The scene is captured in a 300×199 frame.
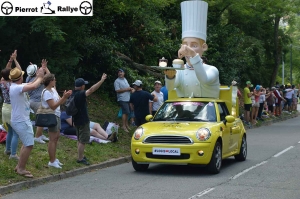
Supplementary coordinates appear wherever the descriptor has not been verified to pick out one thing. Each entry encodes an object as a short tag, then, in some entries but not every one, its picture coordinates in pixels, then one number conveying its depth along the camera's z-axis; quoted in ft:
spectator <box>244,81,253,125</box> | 87.17
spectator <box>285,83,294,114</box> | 124.47
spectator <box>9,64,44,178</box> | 35.40
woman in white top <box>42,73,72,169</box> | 38.55
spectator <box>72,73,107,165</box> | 42.27
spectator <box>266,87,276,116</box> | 108.37
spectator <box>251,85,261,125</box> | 93.04
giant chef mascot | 46.29
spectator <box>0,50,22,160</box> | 38.81
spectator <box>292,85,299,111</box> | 131.83
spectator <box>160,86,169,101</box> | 61.83
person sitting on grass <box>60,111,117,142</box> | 51.57
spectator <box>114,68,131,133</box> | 61.26
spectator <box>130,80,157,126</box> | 54.65
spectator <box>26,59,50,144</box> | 44.69
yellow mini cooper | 40.14
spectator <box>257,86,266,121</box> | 96.87
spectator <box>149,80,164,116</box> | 60.02
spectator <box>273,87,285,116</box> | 111.80
